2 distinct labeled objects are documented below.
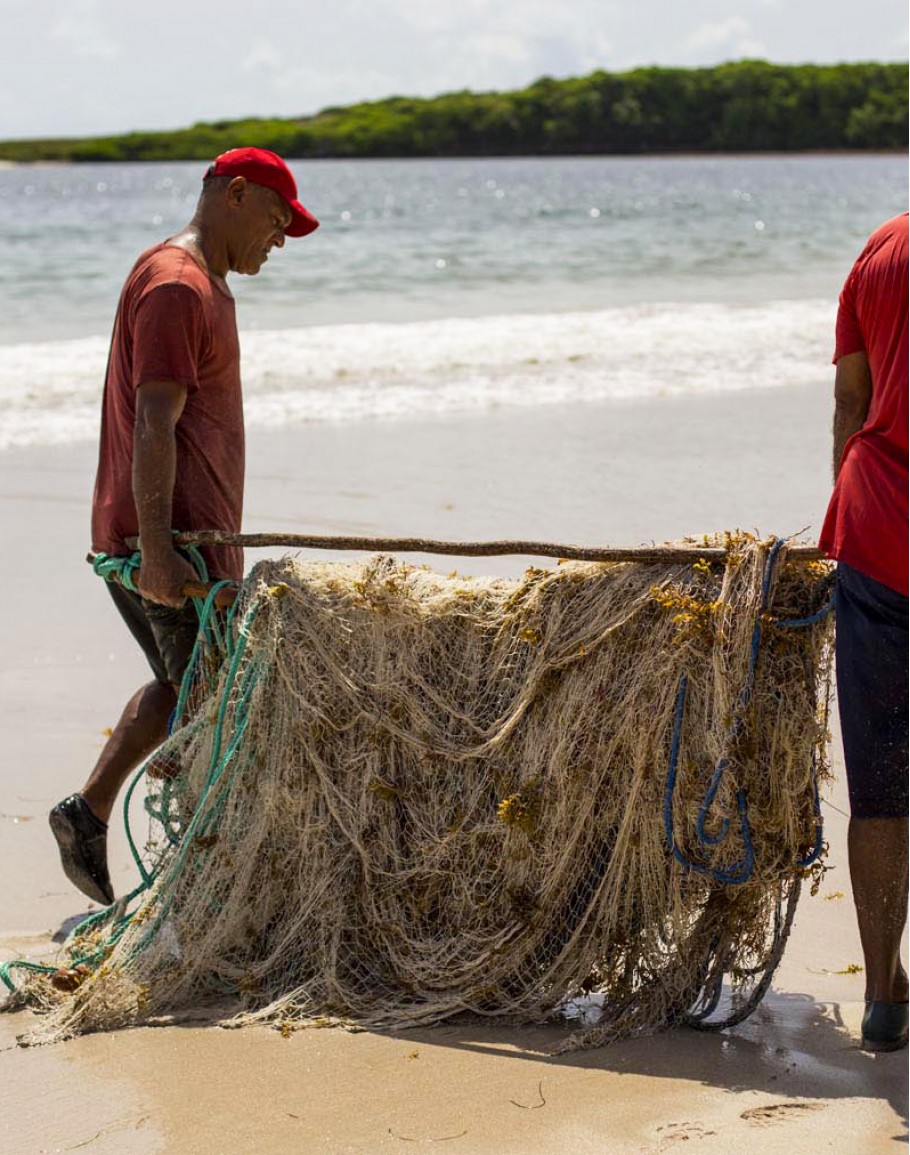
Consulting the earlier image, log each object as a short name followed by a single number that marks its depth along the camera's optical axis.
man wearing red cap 7.05
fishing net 6.24
